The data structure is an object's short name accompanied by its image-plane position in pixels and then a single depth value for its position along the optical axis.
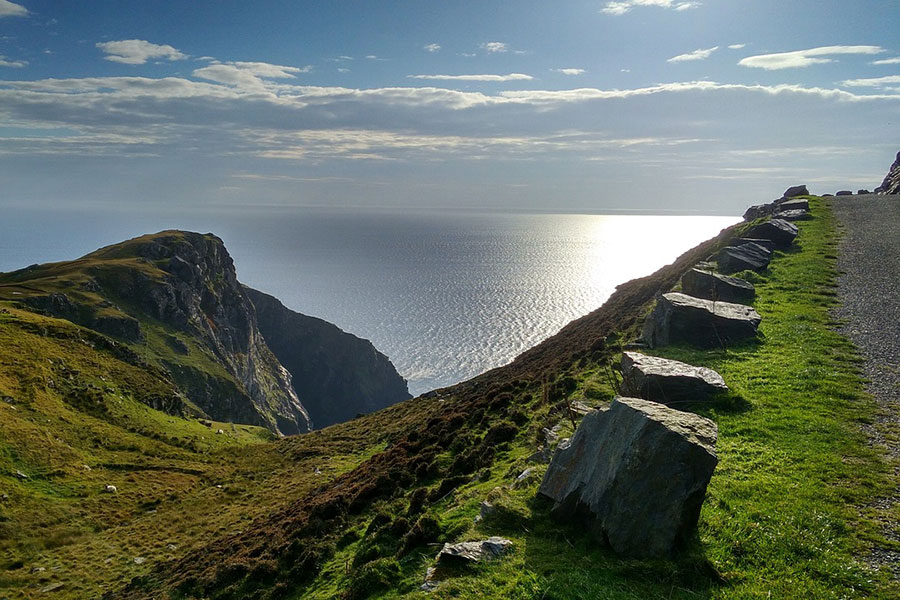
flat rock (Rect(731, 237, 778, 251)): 35.44
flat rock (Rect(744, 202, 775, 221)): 57.61
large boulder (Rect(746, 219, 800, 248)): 36.75
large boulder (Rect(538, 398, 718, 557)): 9.62
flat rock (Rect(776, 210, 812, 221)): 46.58
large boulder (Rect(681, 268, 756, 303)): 25.45
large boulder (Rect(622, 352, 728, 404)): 15.14
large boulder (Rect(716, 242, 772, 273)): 31.53
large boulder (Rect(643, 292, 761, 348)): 21.33
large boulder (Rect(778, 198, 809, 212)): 50.81
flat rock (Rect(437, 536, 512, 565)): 10.95
